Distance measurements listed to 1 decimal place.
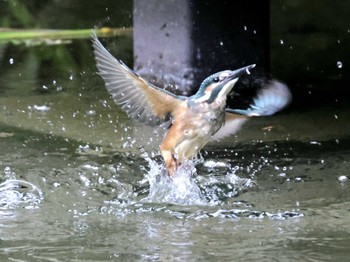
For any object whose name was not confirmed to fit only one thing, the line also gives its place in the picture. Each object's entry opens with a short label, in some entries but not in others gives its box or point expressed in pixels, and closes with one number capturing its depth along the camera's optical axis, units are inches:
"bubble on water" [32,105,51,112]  570.0
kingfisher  379.9
